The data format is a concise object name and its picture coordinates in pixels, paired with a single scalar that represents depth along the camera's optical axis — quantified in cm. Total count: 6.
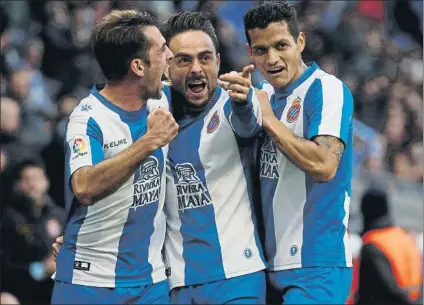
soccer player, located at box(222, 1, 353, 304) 969
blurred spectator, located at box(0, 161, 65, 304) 1493
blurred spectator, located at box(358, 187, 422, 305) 1307
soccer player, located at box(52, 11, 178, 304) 976
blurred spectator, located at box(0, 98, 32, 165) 1692
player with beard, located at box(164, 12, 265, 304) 986
